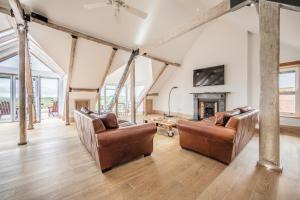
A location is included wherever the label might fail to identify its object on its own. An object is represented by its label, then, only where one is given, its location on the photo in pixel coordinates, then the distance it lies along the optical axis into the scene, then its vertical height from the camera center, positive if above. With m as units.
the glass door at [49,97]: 6.96 +0.09
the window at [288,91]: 4.37 +0.21
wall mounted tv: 5.71 +0.95
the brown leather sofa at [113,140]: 2.17 -0.69
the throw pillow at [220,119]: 2.60 -0.39
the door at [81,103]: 6.29 -0.23
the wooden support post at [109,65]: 5.16 +1.34
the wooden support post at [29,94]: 4.86 +0.18
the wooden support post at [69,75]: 4.26 +0.84
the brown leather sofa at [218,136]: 2.35 -0.71
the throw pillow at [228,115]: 2.56 -0.32
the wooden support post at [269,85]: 2.22 +0.21
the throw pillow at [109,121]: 2.39 -0.39
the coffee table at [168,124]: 4.09 -0.78
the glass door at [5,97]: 5.91 +0.08
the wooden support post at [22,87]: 3.41 +0.29
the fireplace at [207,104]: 5.68 -0.26
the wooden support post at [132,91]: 5.86 +0.29
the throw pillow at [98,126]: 2.19 -0.43
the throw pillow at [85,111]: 3.00 -0.28
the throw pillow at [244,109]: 3.17 -0.27
